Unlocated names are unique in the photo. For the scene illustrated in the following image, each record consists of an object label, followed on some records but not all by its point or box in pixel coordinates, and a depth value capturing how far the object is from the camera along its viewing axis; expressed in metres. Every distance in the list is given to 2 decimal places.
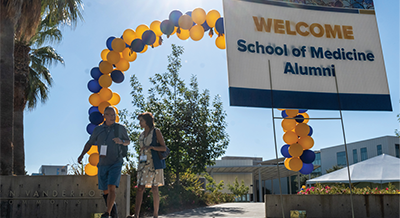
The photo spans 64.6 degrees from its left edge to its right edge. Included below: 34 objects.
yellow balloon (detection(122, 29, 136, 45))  6.44
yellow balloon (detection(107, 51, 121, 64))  6.30
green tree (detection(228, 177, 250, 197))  25.14
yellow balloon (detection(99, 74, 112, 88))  6.20
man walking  4.40
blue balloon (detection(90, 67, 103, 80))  6.35
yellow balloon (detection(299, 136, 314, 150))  6.05
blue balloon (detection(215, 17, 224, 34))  6.22
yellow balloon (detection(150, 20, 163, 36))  6.57
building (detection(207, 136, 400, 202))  32.69
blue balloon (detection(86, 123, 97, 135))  5.95
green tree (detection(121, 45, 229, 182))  11.16
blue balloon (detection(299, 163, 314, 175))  6.35
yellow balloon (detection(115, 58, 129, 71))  6.47
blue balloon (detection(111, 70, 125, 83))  6.34
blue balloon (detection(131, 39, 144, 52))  6.30
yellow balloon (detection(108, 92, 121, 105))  6.39
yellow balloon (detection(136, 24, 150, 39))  6.52
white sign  4.75
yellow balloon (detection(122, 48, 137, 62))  6.49
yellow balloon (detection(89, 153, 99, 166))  5.48
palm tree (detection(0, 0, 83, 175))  6.34
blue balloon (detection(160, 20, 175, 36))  6.33
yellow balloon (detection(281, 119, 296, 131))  6.18
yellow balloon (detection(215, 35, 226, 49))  6.49
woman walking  4.64
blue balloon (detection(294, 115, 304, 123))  5.91
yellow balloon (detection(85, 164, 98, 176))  5.52
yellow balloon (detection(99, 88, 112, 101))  6.17
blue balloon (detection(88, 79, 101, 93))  6.26
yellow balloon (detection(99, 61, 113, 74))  6.25
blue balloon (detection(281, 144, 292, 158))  6.58
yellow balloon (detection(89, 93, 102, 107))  6.17
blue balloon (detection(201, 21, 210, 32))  6.49
